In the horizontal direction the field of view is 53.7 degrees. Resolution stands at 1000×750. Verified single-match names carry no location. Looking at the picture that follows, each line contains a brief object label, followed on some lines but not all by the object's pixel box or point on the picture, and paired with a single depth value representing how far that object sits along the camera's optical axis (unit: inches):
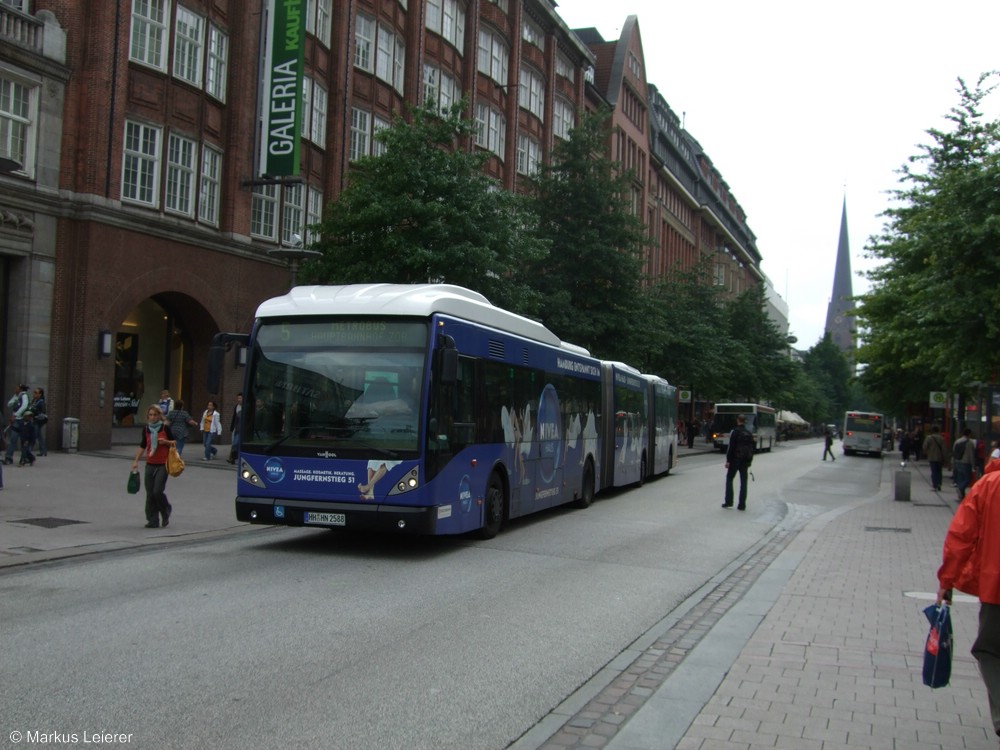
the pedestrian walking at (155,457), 494.6
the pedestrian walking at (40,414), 816.3
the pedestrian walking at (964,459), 871.1
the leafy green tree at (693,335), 1991.9
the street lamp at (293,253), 789.6
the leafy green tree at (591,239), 1413.6
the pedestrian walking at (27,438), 778.2
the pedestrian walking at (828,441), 1934.8
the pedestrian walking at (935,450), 1057.5
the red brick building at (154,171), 901.8
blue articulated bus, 427.2
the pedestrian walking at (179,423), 868.2
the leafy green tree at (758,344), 2716.5
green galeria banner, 1119.0
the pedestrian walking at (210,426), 970.7
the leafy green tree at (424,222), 917.2
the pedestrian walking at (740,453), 762.2
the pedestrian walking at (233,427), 812.0
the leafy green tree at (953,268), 725.9
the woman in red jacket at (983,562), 181.0
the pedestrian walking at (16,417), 783.1
